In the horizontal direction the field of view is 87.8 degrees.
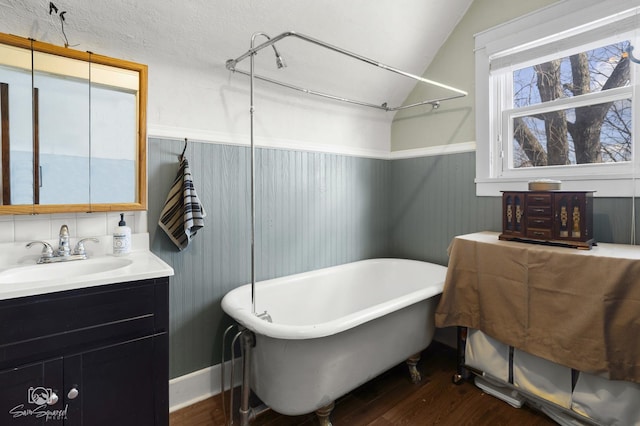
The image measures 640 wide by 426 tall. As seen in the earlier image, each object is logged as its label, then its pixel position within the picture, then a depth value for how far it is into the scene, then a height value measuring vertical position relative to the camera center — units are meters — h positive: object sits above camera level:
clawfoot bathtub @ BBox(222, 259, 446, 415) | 1.53 -0.66
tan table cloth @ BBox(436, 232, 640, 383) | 1.43 -0.44
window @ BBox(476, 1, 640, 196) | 1.85 +0.70
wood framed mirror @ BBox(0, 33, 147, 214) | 1.41 +0.37
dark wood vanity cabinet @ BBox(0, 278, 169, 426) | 1.09 -0.53
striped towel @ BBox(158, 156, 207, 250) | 1.75 +0.00
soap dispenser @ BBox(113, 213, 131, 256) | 1.61 -0.14
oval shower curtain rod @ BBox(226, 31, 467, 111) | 1.52 +0.84
